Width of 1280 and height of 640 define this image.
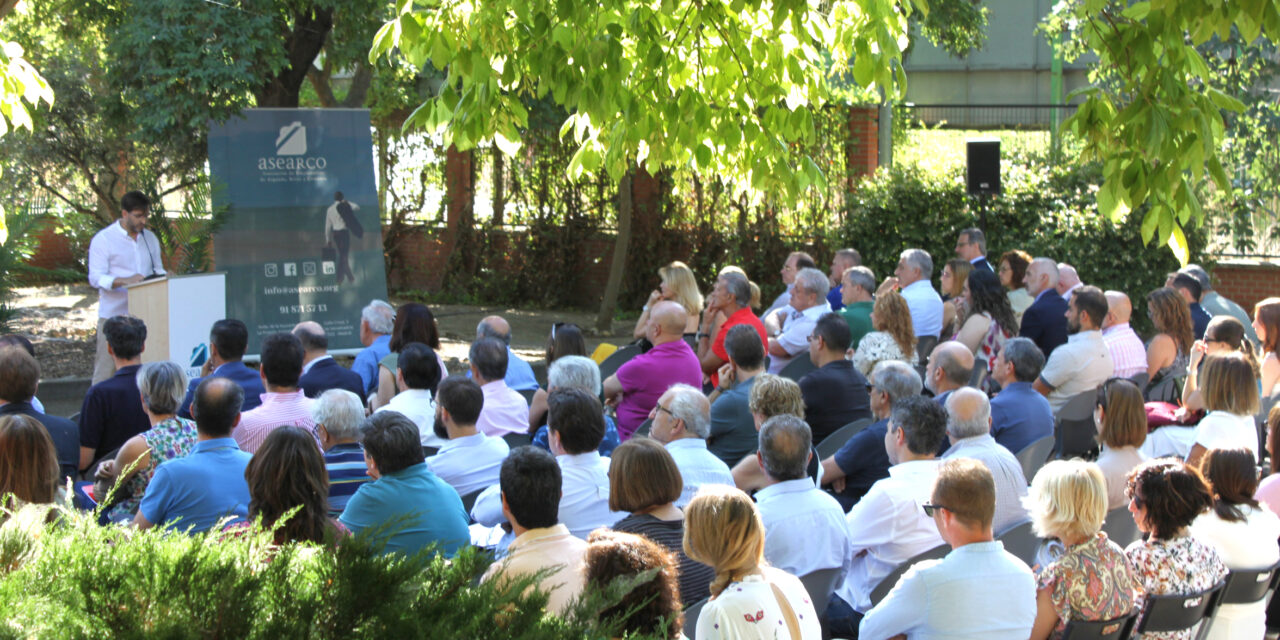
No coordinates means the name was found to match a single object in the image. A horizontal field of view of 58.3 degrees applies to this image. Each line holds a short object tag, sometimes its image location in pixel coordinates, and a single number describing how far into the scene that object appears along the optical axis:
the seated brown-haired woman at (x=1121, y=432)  4.74
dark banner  10.09
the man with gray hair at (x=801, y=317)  7.72
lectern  7.70
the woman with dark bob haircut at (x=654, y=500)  3.71
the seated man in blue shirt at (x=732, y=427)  5.58
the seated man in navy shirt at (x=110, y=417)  5.50
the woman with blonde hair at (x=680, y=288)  7.86
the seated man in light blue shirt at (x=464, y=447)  4.89
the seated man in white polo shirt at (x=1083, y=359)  6.80
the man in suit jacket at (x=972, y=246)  9.13
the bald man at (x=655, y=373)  6.36
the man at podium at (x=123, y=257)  8.40
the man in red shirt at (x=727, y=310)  7.56
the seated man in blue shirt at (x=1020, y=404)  5.75
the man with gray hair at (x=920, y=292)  8.18
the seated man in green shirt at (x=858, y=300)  7.62
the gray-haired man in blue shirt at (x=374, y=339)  6.96
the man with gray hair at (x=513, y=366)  6.70
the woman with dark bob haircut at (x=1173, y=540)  3.74
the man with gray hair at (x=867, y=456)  4.91
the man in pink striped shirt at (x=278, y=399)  5.18
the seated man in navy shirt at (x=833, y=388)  5.95
